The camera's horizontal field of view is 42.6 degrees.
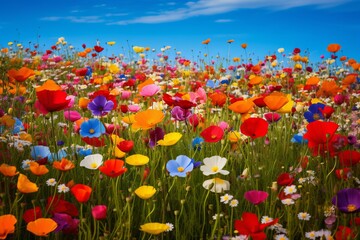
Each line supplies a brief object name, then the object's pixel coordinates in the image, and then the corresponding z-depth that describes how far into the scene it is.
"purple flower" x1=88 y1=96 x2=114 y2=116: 2.24
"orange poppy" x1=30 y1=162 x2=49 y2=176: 1.63
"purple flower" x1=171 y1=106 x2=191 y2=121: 2.36
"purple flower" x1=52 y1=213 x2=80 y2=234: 1.52
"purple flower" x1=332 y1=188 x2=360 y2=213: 1.57
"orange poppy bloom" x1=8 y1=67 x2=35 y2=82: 2.48
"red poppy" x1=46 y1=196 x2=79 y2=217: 1.63
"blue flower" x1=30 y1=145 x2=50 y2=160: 2.07
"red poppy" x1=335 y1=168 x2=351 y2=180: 1.86
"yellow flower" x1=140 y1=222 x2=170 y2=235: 1.39
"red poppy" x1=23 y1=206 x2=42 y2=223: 1.55
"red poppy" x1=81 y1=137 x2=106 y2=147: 2.17
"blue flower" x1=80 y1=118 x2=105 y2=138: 2.12
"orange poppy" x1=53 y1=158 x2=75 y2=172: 1.68
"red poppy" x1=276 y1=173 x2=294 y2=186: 1.80
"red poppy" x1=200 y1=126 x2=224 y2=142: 1.99
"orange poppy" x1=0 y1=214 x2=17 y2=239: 1.34
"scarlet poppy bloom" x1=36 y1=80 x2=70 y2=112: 1.78
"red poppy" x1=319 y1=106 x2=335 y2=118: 2.30
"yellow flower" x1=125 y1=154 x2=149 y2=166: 1.72
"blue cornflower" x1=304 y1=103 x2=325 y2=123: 2.51
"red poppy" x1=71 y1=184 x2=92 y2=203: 1.46
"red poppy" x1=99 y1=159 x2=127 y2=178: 1.58
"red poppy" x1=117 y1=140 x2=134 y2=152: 1.79
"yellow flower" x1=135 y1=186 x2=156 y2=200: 1.50
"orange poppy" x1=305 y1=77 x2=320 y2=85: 3.34
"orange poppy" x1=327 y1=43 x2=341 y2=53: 5.60
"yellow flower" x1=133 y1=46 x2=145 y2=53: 5.84
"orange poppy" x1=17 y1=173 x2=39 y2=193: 1.48
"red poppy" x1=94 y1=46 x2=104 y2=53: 5.14
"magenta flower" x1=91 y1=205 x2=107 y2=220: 1.44
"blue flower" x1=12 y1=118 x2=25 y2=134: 2.42
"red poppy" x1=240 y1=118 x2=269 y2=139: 1.88
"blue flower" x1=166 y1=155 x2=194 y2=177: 1.76
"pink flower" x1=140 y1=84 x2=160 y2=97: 2.45
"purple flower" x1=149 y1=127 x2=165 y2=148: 2.05
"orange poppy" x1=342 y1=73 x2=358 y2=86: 4.02
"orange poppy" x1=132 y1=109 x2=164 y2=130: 1.90
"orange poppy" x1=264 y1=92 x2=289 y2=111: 2.04
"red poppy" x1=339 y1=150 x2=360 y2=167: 1.94
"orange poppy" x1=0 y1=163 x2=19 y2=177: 1.62
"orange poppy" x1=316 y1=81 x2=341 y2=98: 3.20
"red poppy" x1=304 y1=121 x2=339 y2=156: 1.81
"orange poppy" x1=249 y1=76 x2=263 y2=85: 3.22
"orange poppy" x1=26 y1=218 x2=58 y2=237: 1.33
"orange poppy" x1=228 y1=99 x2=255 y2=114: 2.17
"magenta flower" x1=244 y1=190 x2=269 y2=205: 1.57
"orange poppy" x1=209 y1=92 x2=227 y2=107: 2.50
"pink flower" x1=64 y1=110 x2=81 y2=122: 2.38
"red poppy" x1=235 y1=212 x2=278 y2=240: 1.39
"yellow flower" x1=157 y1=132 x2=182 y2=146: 1.84
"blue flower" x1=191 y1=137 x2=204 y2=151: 2.27
